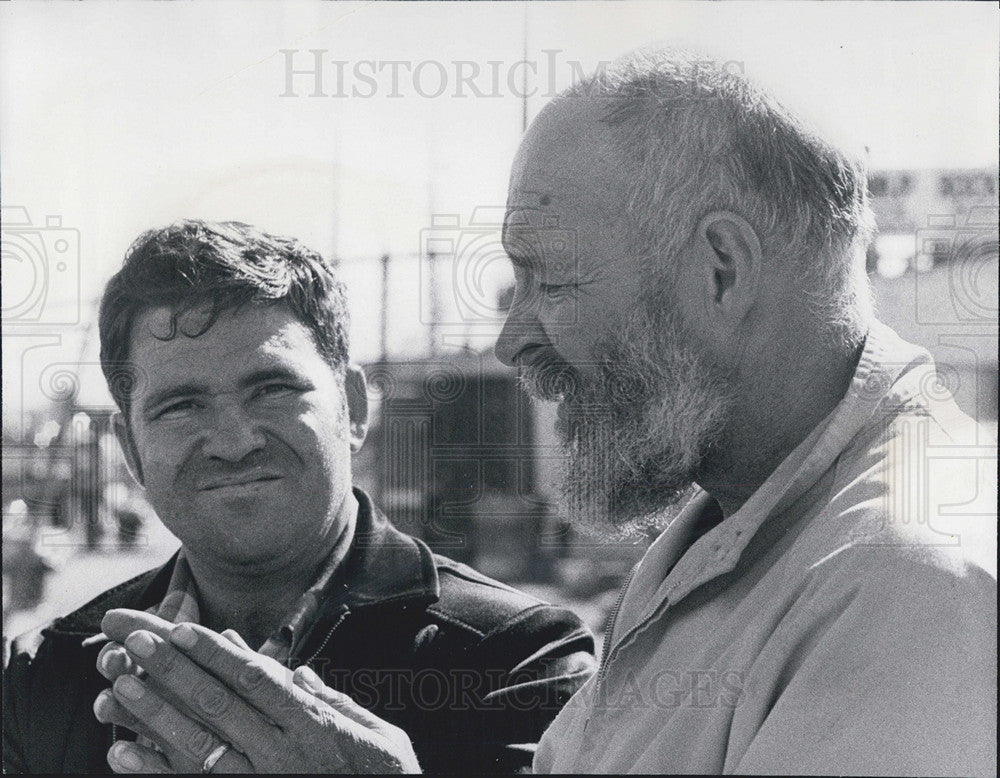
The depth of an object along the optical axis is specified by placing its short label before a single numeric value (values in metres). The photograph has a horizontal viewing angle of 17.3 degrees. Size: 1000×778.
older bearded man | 1.95
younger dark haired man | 2.12
